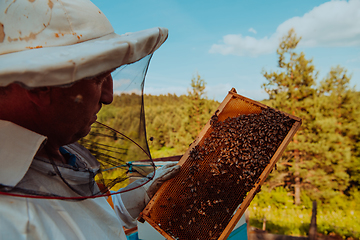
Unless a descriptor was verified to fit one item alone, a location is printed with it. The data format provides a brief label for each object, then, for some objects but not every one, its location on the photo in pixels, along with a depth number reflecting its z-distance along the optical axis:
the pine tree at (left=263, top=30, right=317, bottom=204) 15.07
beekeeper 0.34
